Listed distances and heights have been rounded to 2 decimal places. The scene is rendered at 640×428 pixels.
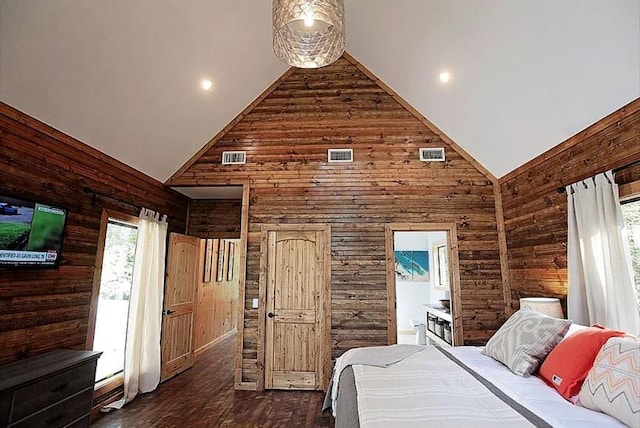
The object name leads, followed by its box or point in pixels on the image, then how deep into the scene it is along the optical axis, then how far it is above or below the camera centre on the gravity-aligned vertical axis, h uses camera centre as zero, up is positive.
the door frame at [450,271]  4.46 -0.02
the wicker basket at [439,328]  6.14 -1.08
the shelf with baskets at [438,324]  5.79 -1.04
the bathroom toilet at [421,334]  6.37 -1.22
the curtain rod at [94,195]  3.51 +0.81
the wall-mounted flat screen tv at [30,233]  2.57 +0.29
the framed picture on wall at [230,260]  8.23 +0.23
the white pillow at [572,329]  2.30 -0.41
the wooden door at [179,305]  4.80 -0.54
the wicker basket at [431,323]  6.66 -1.08
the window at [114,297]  3.93 -0.35
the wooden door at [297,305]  4.45 -0.49
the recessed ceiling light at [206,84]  4.03 +2.26
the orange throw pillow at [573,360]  1.94 -0.55
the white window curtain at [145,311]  4.09 -0.55
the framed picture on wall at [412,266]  7.82 +0.09
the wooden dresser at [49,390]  2.22 -0.90
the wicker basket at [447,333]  5.78 -1.09
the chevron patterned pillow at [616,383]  1.54 -0.55
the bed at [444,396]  1.56 -0.69
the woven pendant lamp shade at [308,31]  2.13 +1.65
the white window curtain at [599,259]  2.69 +0.10
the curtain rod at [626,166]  2.68 +0.87
